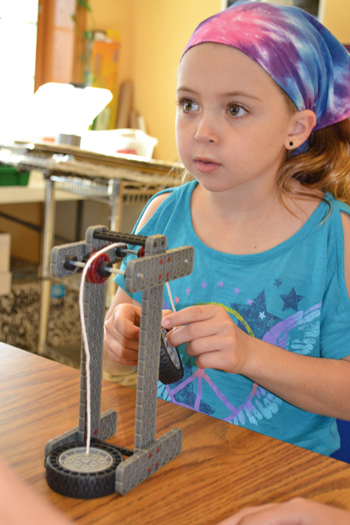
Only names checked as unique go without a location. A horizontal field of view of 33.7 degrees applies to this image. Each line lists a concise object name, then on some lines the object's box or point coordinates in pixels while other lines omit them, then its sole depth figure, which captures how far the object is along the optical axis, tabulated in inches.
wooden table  18.8
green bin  86.2
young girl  29.2
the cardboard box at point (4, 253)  89.7
